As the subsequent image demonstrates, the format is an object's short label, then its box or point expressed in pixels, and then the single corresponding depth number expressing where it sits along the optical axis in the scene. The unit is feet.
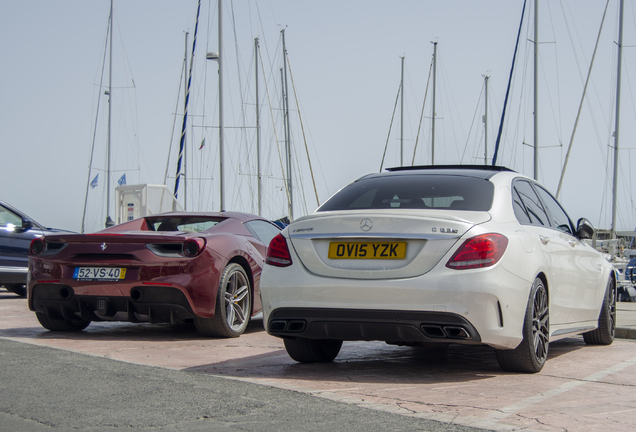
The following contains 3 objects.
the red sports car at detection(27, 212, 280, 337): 22.30
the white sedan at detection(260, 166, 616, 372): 15.11
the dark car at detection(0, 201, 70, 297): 39.68
